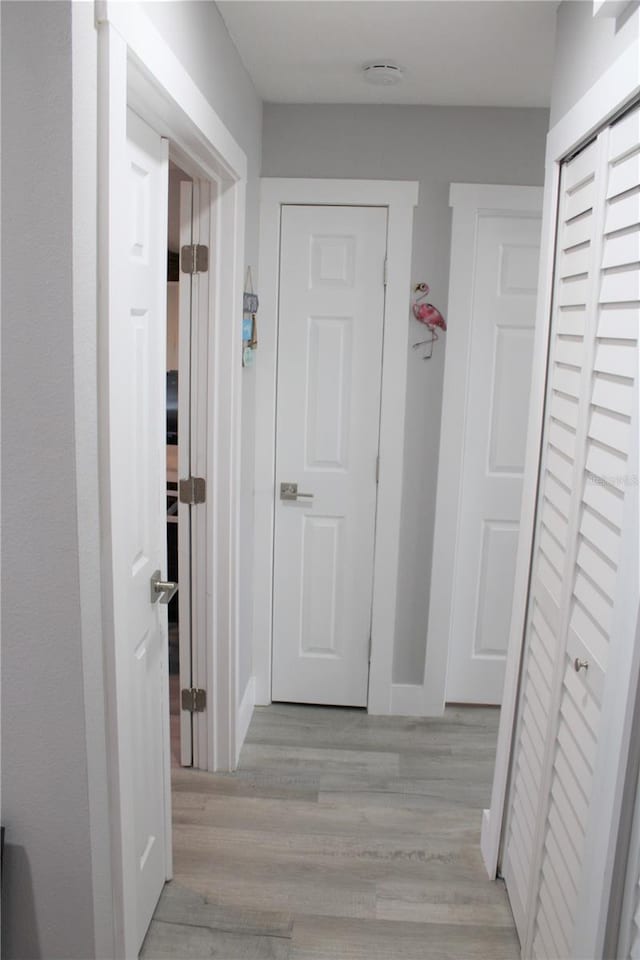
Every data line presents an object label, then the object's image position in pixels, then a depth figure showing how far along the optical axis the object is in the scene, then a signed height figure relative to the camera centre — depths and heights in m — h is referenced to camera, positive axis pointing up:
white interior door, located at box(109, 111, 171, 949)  1.51 -0.48
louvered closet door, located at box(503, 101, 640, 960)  1.50 -0.42
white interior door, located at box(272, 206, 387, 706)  3.13 -0.48
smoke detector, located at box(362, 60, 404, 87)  2.54 +0.84
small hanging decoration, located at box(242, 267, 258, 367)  2.84 +0.01
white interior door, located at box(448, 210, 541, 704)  3.13 -0.47
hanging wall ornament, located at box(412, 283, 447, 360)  3.09 +0.08
